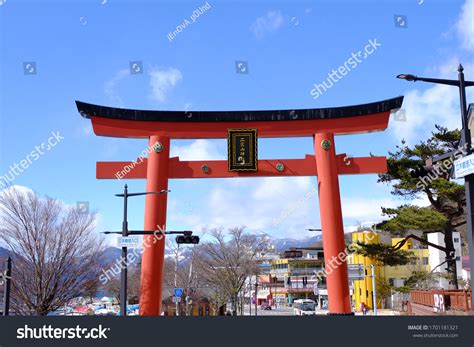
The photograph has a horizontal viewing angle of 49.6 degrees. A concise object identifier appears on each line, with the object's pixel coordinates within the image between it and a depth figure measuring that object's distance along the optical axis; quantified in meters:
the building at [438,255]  46.06
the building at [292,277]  78.44
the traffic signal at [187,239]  19.44
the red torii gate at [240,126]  20.94
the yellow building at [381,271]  50.99
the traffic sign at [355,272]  27.44
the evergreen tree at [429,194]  26.27
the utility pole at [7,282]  18.92
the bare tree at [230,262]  42.19
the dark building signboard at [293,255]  73.03
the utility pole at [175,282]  41.22
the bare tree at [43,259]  22.77
